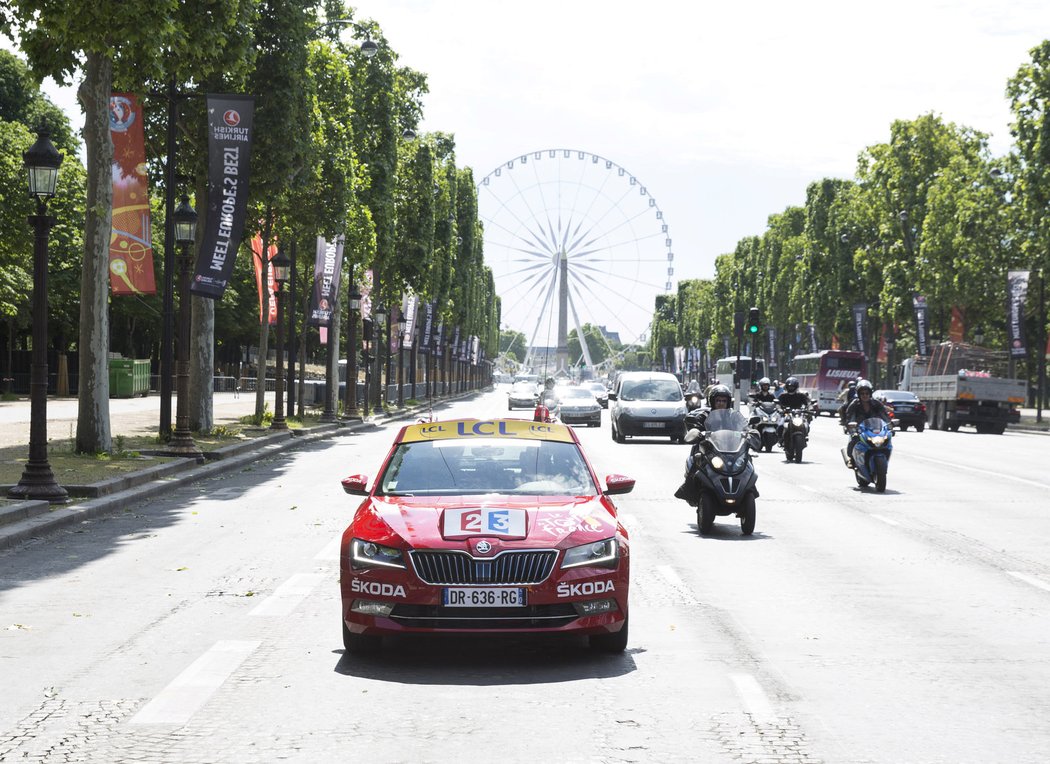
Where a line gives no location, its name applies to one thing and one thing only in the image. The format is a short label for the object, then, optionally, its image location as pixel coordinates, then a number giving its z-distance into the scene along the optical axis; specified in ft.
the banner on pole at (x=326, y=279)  148.46
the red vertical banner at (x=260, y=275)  137.18
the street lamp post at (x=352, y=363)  165.99
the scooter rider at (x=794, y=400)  94.89
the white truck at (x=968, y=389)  165.89
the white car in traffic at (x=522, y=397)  227.61
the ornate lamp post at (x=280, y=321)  121.90
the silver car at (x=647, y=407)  123.13
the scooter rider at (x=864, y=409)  70.38
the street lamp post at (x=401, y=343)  230.07
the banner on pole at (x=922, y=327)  229.45
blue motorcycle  69.82
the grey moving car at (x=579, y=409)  166.81
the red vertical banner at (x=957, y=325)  222.89
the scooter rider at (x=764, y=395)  99.64
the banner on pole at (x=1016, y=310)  186.60
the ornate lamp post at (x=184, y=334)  81.56
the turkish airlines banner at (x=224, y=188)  89.30
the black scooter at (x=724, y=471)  48.34
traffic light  116.57
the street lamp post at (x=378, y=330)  186.57
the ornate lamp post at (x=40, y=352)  54.70
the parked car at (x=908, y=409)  169.78
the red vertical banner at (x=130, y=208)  85.25
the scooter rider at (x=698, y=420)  49.04
